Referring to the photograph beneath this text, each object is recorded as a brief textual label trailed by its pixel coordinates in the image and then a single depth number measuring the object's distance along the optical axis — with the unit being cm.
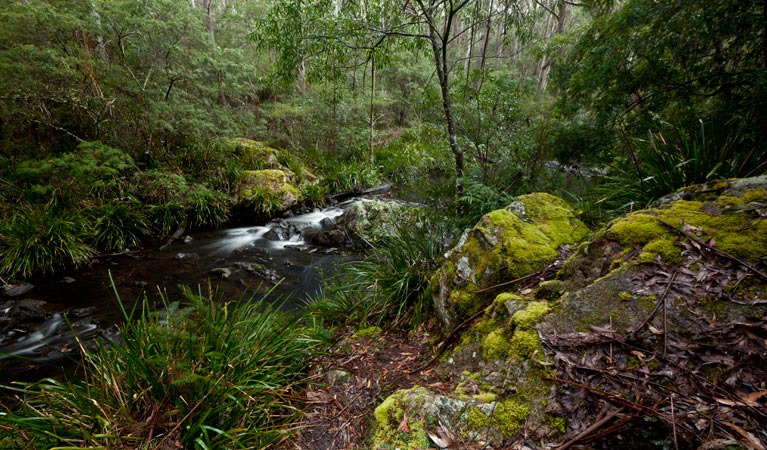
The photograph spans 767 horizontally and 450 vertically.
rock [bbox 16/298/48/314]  515
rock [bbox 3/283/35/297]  555
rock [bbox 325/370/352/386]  266
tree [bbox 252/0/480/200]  491
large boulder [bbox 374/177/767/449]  123
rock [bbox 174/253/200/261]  745
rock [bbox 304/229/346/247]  879
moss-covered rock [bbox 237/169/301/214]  1026
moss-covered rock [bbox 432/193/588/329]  284
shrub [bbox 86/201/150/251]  715
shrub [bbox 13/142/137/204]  634
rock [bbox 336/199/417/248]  769
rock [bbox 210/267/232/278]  677
